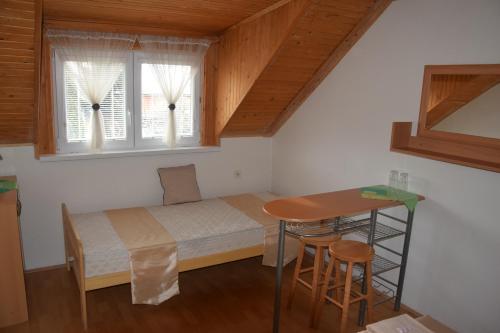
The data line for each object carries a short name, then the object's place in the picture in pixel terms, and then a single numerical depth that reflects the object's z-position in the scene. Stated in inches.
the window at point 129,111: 144.5
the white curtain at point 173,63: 153.2
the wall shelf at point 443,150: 101.9
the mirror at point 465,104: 101.5
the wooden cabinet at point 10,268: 107.3
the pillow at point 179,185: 159.3
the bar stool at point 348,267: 102.7
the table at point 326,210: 97.8
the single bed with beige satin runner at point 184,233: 114.1
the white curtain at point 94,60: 137.6
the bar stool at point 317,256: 113.3
